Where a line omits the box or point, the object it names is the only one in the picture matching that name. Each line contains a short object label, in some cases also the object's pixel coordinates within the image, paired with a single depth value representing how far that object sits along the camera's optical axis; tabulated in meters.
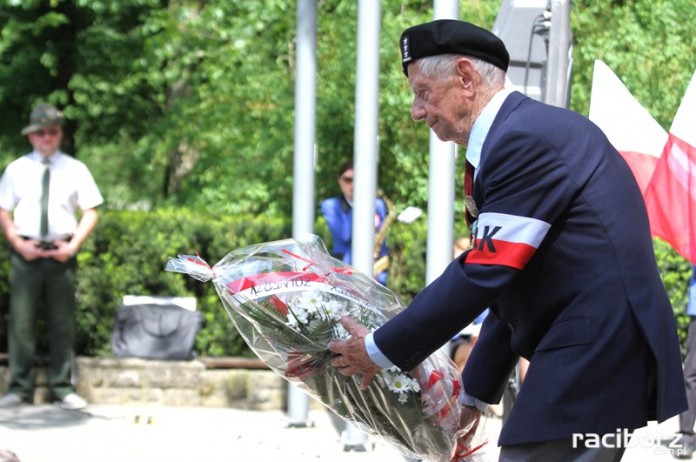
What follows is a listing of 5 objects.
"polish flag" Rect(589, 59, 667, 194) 7.15
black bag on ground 10.04
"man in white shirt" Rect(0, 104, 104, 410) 9.55
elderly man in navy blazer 3.19
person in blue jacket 9.67
